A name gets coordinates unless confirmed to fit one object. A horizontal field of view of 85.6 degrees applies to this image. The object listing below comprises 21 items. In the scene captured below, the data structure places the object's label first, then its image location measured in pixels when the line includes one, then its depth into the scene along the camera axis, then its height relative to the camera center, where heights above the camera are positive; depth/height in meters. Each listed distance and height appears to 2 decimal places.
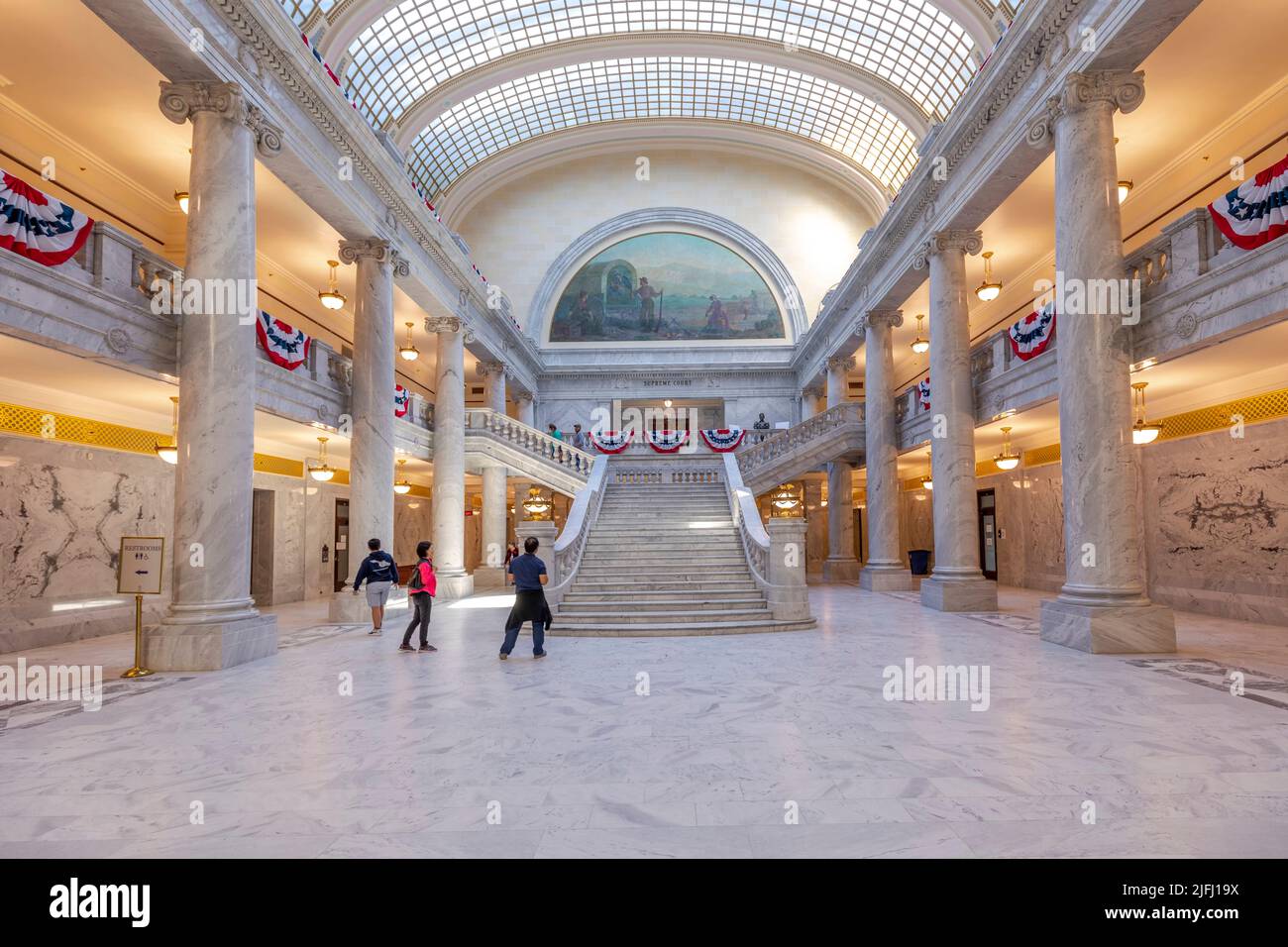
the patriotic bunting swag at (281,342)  12.20 +3.39
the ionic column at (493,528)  20.94 -0.04
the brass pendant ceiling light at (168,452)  12.09 +1.36
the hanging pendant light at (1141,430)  11.37 +1.48
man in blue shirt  9.06 -0.95
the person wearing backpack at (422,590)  9.85 -0.91
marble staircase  11.45 -0.99
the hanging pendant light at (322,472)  16.17 +1.32
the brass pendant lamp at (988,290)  14.61 +4.88
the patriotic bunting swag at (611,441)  24.55 +3.06
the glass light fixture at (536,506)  25.64 +0.74
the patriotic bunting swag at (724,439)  24.44 +3.01
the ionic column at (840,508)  22.39 +0.50
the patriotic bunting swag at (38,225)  7.62 +3.51
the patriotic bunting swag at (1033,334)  12.50 +3.50
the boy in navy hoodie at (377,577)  11.16 -0.78
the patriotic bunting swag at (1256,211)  7.85 +3.62
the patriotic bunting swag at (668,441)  24.42 +3.01
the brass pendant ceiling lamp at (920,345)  18.75 +4.92
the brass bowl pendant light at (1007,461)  16.42 +1.44
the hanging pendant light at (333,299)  14.54 +4.79
